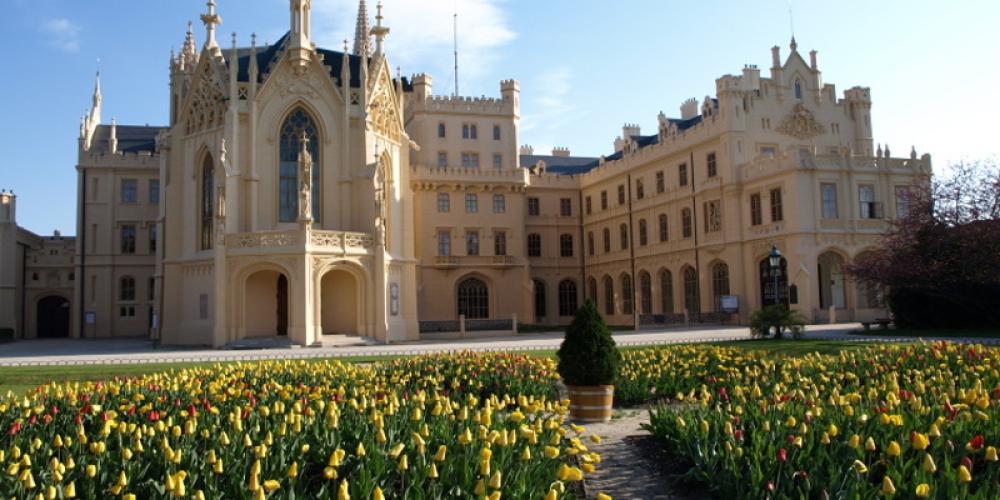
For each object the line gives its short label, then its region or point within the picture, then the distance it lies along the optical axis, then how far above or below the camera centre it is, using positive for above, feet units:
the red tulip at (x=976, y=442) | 22.34 -4.03
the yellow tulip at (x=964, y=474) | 17.94 -3.97
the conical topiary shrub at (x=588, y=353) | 40.34 -2.20
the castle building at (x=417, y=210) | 127.13 +20.41
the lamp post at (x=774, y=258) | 101.15 +6.11
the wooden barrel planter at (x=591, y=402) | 40.47 -4.73
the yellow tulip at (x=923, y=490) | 17.47 -4.18
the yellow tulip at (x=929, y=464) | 19.26 -3.99
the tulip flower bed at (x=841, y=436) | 20.86 -4.22
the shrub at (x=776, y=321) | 94.48 -1.88
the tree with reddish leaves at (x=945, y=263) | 102.68 +5.11
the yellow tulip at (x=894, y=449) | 20.68 -3.87
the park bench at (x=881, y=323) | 111.65 -2.90
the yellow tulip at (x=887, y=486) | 17.75 -4.17
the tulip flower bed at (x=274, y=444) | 20.62 -3.93
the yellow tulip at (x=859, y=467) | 20.06 -4.25
